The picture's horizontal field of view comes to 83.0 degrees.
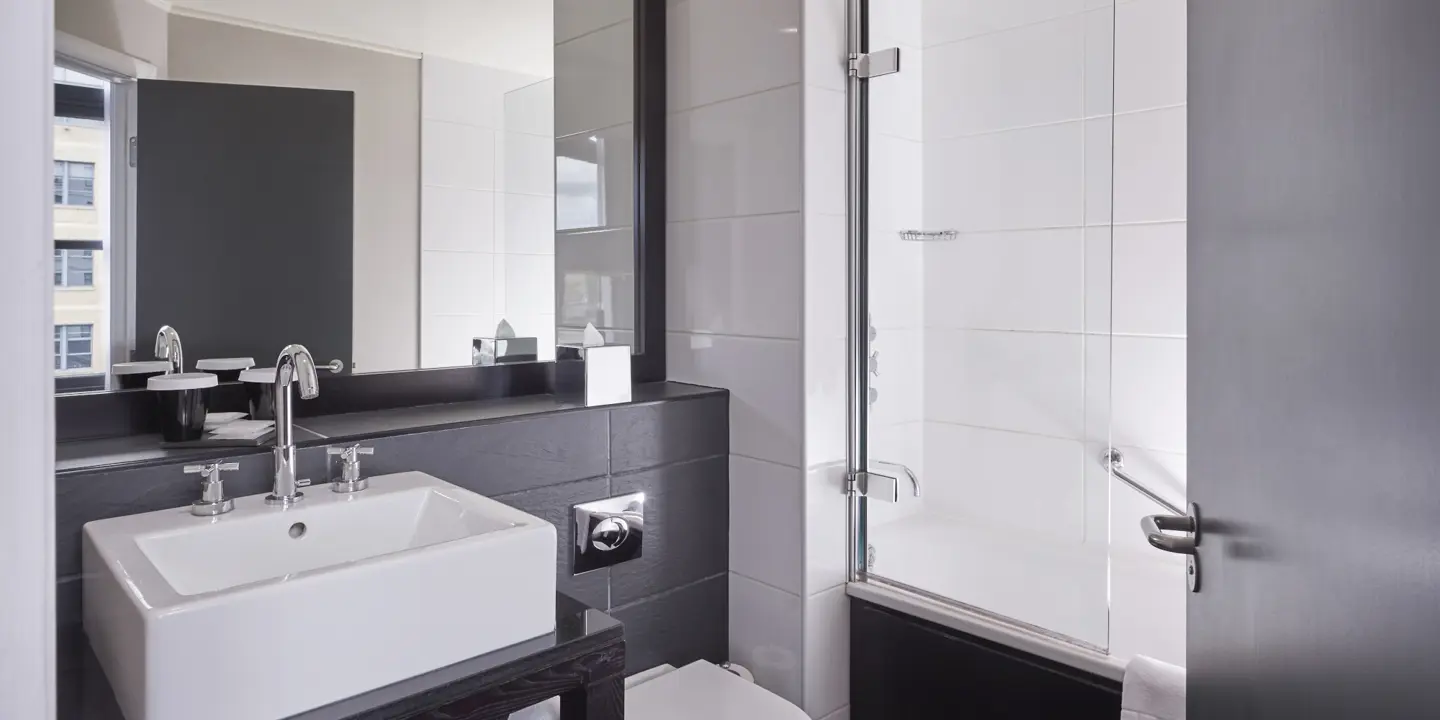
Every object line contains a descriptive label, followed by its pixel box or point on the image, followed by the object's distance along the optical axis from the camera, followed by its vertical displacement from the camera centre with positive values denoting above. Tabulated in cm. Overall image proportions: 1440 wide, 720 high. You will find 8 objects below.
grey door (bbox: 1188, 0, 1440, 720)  34 +0
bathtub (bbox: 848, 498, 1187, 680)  153 -48
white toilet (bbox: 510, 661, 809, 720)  162 -71
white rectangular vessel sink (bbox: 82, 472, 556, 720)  87 -30
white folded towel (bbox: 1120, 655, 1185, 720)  135 -57
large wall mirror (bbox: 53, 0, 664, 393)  135 +34
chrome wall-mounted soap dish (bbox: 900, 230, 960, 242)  182 +27
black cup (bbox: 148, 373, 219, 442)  130 -9
